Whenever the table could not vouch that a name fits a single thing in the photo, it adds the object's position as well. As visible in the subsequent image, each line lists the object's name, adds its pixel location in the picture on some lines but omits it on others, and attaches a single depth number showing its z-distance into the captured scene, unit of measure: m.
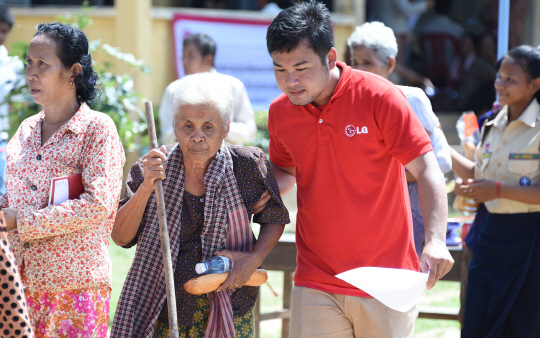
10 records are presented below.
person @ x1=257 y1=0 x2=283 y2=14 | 19.39
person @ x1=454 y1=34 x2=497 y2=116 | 20.67
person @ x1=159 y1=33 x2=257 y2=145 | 10.48
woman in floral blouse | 5.48
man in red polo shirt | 5.52
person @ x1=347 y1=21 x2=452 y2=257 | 7.22
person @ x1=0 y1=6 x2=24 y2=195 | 8.36
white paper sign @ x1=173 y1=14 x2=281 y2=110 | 18.23
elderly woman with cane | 5.47
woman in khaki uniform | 7.94
